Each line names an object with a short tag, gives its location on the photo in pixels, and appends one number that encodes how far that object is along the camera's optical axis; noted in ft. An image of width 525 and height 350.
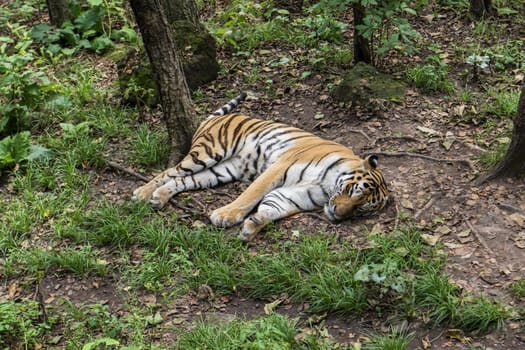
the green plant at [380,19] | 42.86
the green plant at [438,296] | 25.80
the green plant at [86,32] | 57.57
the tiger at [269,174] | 33.40
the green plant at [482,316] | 24.91
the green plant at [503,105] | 40.96
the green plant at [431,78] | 45.19
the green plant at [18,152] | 40.60
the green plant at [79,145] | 40.75
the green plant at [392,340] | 24.36
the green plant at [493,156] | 35.24
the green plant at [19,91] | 44.91
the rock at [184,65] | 46.70
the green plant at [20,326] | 26.50
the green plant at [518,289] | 26.05
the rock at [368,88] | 43.45
